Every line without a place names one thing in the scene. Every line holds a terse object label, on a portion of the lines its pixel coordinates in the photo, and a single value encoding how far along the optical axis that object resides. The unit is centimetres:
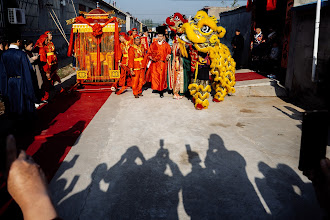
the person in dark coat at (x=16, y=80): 516
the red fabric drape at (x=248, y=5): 1065
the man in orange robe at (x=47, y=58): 774
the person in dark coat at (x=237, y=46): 1150
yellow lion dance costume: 635
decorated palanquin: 870
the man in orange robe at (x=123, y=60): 825
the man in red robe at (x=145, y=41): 1125
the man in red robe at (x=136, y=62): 794
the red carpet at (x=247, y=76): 938
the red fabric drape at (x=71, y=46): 867
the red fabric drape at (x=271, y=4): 897
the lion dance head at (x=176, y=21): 982
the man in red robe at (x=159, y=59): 797
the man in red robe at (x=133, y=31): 1110
